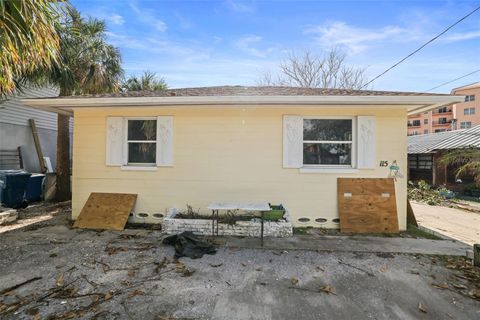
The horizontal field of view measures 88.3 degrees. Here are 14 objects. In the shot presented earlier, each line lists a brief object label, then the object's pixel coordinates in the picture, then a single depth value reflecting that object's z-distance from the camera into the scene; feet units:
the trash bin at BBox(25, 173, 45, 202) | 26.40
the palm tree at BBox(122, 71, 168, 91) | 37.96
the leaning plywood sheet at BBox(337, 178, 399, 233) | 17.80
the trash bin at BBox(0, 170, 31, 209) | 23.29
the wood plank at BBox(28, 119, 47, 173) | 34.96
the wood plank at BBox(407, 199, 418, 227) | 19.26
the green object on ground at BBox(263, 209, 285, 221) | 17.35
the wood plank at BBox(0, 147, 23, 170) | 31.22
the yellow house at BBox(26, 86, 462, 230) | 18.29
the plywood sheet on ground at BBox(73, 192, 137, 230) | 18.15
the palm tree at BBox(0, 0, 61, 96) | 9.77
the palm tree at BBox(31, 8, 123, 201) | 25.43
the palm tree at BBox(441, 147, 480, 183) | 17.56
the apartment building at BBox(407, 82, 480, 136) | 144.46
